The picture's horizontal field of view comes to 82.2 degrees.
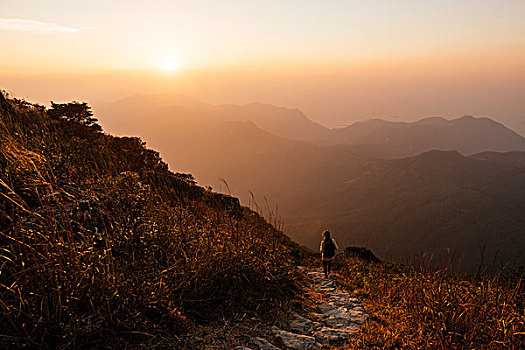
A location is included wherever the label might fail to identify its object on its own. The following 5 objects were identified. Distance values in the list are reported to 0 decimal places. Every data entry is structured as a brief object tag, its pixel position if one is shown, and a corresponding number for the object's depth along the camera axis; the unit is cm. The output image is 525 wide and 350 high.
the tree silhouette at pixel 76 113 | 1744
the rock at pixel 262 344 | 416
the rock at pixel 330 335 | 485
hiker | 1143
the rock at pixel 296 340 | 448
